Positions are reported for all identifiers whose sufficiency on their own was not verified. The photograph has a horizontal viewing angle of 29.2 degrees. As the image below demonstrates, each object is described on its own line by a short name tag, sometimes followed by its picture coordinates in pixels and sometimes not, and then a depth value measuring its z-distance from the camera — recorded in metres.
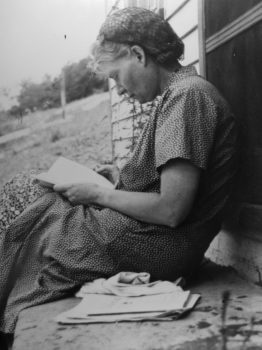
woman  1.74
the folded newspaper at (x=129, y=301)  1.52
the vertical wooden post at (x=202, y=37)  2.46
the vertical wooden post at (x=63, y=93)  5.77
